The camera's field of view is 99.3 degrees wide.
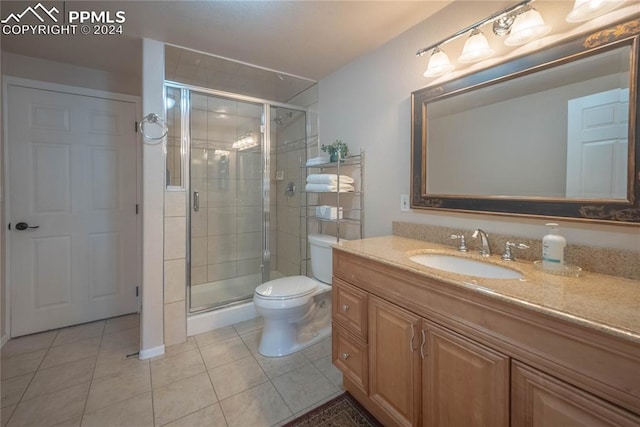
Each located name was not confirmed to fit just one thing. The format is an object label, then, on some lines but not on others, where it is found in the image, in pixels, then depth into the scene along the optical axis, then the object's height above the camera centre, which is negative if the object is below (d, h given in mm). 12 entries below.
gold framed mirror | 993 +317
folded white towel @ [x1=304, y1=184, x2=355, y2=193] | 2111 +113
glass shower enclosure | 2498 +58
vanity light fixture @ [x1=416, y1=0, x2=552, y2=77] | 1142 +780
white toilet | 1902 -753
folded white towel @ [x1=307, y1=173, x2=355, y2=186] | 2121 +185
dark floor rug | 1378 -1120
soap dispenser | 1028 -183
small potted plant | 2180 +419
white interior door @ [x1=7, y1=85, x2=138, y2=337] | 2150 -65
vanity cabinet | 666 -504
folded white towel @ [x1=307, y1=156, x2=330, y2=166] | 2382 +370
